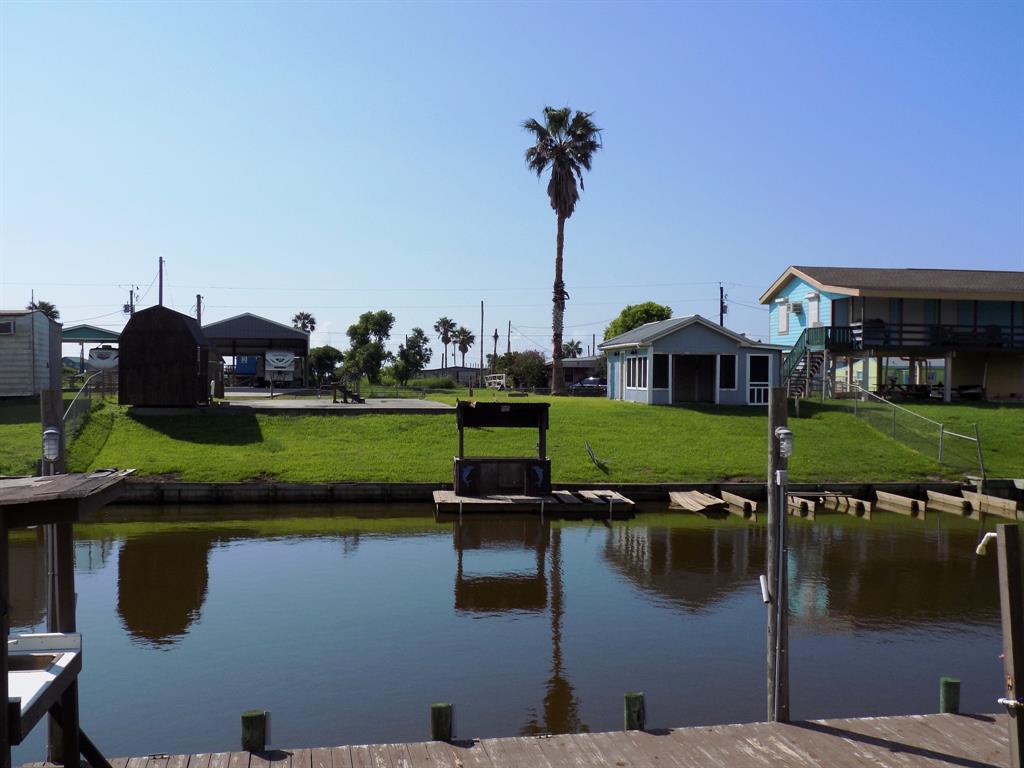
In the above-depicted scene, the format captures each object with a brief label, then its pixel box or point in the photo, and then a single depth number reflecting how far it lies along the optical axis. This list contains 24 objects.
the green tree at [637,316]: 75.31
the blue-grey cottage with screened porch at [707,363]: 38.38
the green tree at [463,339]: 135.48
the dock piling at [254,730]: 7.42
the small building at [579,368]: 95.61
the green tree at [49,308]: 102.68
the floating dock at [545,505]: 22.62
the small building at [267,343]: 58.59
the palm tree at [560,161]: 50.03
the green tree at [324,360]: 78.12
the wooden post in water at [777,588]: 8.38
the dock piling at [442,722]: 7.68
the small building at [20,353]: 37.53
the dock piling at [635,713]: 7.97
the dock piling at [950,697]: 8.41
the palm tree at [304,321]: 118.31
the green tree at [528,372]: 71.50
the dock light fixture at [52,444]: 7.86
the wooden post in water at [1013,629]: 5.49
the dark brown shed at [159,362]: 32.22
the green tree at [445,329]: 132.50
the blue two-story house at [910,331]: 40.09
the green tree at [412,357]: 72.38
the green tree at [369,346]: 67.00
